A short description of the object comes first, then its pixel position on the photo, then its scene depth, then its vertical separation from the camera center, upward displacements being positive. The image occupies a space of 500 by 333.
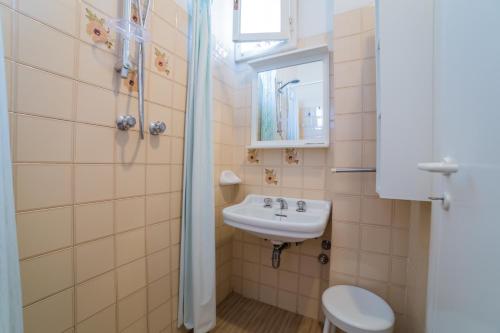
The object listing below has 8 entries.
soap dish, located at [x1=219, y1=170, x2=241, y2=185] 1.50 -0.12
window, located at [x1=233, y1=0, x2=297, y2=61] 1.42 +1.02
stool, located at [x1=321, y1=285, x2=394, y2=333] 0.84 -0.68
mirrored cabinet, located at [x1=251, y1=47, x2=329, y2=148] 1.36 +0.46
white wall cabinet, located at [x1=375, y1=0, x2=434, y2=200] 0.77 +0.28
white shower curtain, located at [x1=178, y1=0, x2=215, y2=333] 1.10 -0.24
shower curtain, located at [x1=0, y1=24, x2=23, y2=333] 0.46 -0.21
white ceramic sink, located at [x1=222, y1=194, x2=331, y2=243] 0.99 -0.33
